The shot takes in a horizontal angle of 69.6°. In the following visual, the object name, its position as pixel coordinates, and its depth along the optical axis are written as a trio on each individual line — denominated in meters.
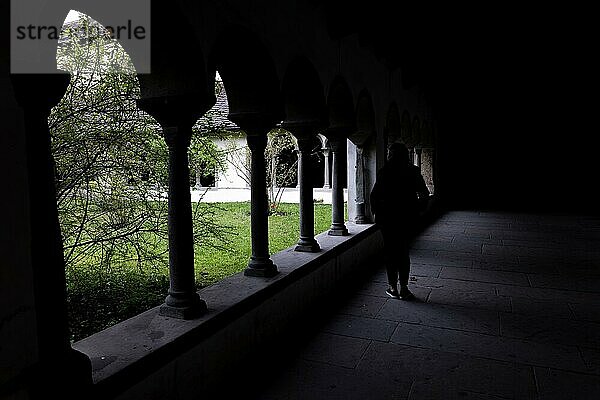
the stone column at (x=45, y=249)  1.54
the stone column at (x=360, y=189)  5.88
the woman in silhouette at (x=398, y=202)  3.84
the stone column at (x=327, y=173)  12.52
